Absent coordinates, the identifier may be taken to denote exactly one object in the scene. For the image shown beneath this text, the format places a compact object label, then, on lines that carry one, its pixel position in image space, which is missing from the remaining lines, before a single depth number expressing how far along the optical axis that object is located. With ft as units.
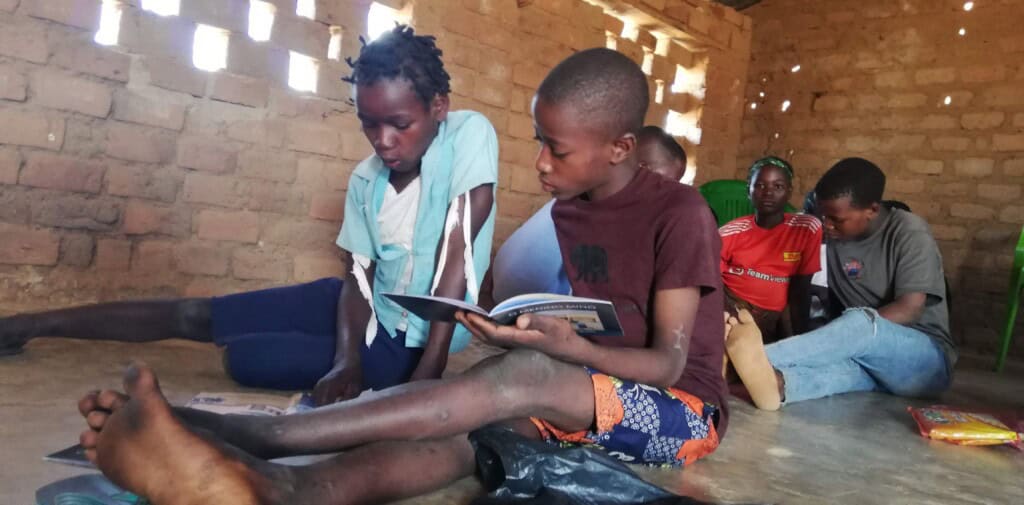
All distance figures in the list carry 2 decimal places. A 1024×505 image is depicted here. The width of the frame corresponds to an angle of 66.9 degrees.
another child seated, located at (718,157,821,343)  11.50
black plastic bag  4.88
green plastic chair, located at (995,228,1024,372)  15.28
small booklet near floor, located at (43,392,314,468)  5.99
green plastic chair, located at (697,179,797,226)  16.97
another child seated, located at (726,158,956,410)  10.22
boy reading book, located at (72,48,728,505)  3.59
